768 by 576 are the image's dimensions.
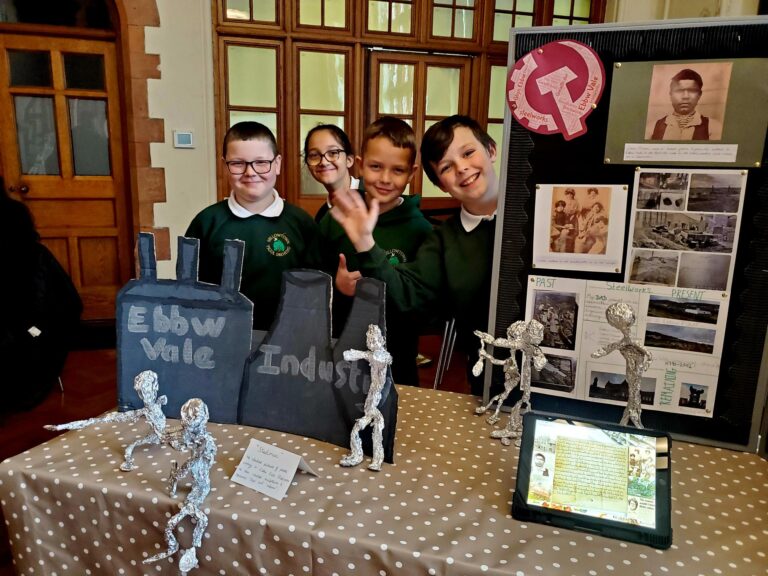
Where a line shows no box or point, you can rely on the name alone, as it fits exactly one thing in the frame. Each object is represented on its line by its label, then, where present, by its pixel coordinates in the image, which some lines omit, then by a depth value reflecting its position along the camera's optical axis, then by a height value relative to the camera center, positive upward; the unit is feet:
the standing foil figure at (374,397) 3.18 -1.27
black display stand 3.19 -0.16
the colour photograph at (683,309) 3.37 -0.75
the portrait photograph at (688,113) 3.14 +0.43
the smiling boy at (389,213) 4.35 -0.29
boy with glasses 4.23 -0.40
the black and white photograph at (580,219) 3.48 -0.23
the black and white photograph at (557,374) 3.73 -1.31
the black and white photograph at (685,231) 3.27 -0.27
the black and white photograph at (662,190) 3.30 -0.03
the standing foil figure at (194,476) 2.77 -1.57
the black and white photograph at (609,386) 3.65 -1.34
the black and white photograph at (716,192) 3.22 -0.03
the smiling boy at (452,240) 4.00 -0.45
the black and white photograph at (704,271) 3.30 -0.50
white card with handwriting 3.00 -1.63
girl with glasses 4.56 +0.15
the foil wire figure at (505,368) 3.50 -1.20
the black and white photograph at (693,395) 3.48 -1.32
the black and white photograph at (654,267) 3.38 -0.50
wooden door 11.09 +0.35
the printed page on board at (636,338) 3.41 -0.99
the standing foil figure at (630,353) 3.20 -0.99
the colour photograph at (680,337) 3.41 -0.94
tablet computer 2.66 -1.50
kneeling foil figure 3.09 -1.43
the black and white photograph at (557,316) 3.64 -0.89
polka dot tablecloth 2.54 -1.70
